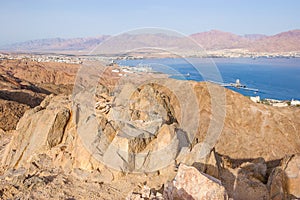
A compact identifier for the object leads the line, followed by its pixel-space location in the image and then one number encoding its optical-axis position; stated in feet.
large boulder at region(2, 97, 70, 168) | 45.70
